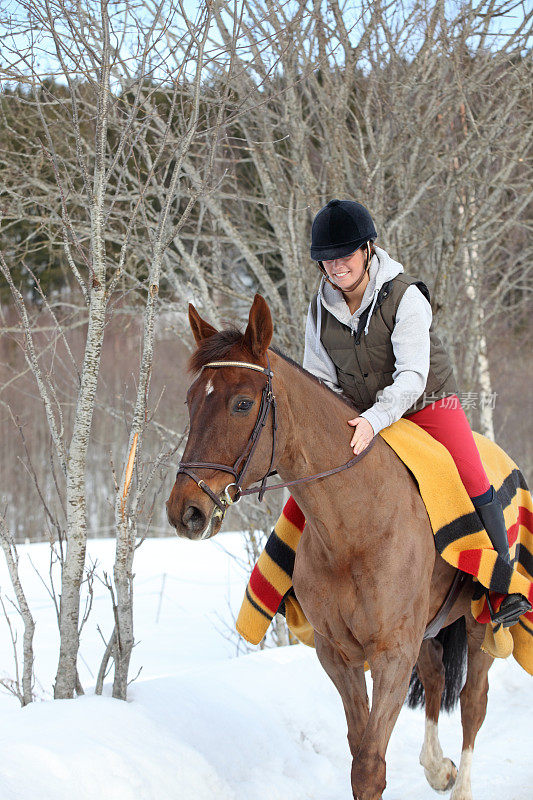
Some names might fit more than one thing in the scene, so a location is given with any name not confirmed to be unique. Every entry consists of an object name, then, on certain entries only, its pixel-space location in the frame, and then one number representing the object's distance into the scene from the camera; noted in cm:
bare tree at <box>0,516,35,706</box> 704
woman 593
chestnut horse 473
